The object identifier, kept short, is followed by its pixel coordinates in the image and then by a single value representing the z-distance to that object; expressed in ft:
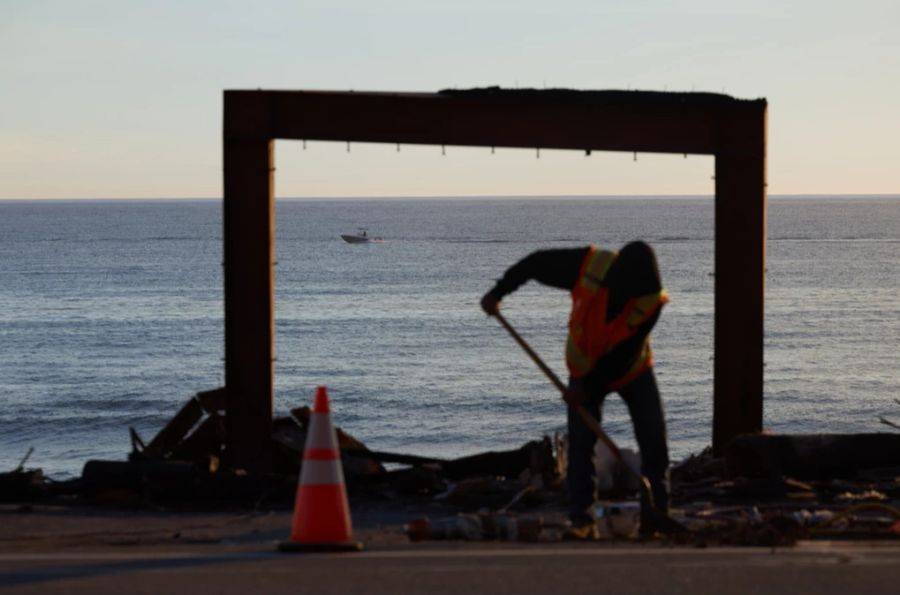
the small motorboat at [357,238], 444.96
